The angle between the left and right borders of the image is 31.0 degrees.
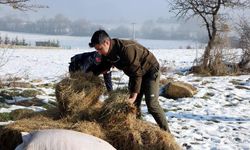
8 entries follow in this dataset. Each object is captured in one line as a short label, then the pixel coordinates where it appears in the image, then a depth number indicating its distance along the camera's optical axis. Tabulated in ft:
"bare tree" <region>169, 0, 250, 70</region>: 60.59
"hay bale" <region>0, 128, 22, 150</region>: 19.82
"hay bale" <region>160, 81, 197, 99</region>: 39.93
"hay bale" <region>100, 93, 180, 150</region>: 20.04
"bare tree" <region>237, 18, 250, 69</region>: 63.52
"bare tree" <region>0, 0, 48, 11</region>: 30.45
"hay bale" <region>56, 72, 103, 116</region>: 21.63
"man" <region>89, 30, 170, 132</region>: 19.98
